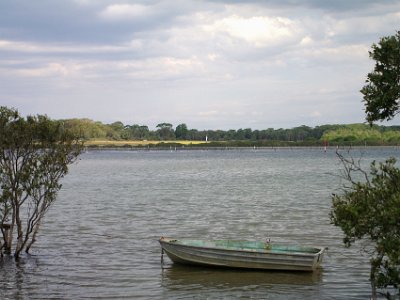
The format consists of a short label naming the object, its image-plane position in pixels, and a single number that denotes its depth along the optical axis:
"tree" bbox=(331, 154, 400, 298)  10.84
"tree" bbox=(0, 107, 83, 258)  21.14
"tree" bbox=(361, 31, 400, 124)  11.32
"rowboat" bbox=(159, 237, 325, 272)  20.41
